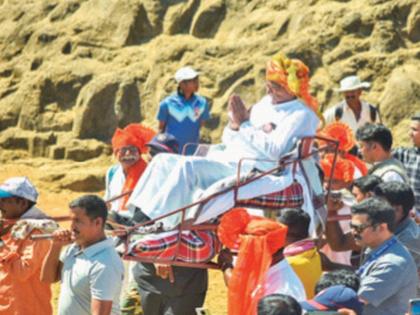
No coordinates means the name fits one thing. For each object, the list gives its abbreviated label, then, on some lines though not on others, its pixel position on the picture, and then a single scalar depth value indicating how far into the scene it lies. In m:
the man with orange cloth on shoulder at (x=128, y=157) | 18.34
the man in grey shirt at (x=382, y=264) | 12.22
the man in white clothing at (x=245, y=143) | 15.70
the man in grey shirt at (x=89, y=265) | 13.03
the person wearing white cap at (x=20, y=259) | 14.27
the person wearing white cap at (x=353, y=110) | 23.22
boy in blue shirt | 24.17
